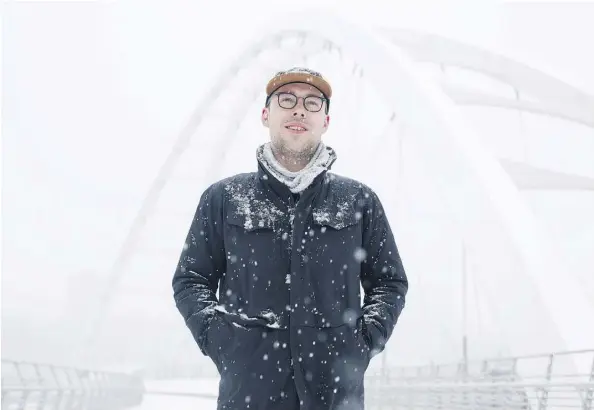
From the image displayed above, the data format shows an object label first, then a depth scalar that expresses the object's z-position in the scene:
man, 1.78
